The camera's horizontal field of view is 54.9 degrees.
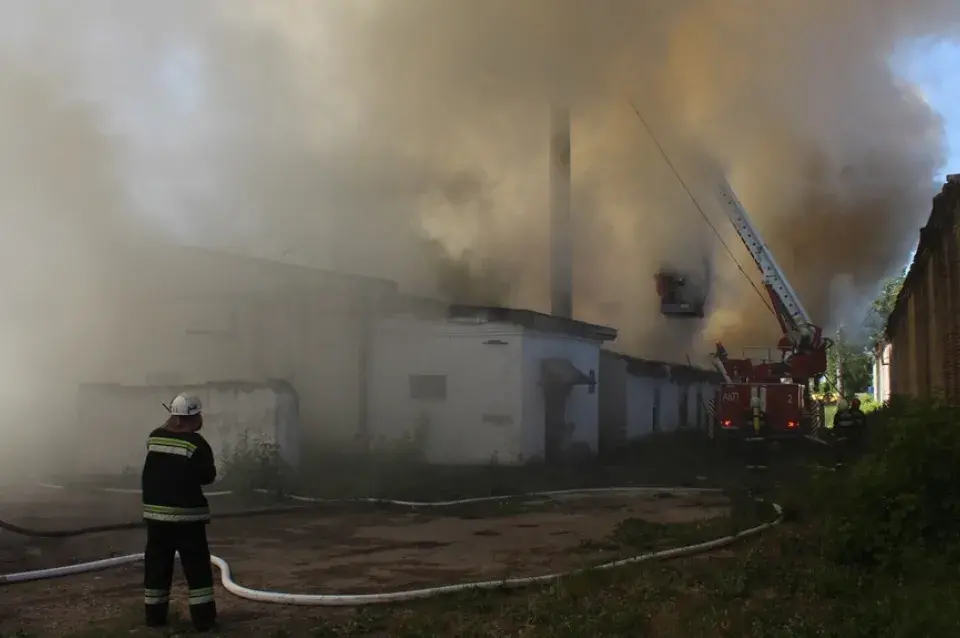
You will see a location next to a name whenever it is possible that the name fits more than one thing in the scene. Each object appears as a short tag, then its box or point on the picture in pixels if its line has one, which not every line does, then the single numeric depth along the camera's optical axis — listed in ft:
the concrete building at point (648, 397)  64.23
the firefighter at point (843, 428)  41.74
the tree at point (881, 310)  123.29
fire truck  50.29
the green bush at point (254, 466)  37.32
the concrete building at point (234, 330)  47.91
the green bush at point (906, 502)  17.66
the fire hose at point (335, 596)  17.12
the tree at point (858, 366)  146.64
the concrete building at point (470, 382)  47.44
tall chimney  45.29
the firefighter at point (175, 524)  15.74
